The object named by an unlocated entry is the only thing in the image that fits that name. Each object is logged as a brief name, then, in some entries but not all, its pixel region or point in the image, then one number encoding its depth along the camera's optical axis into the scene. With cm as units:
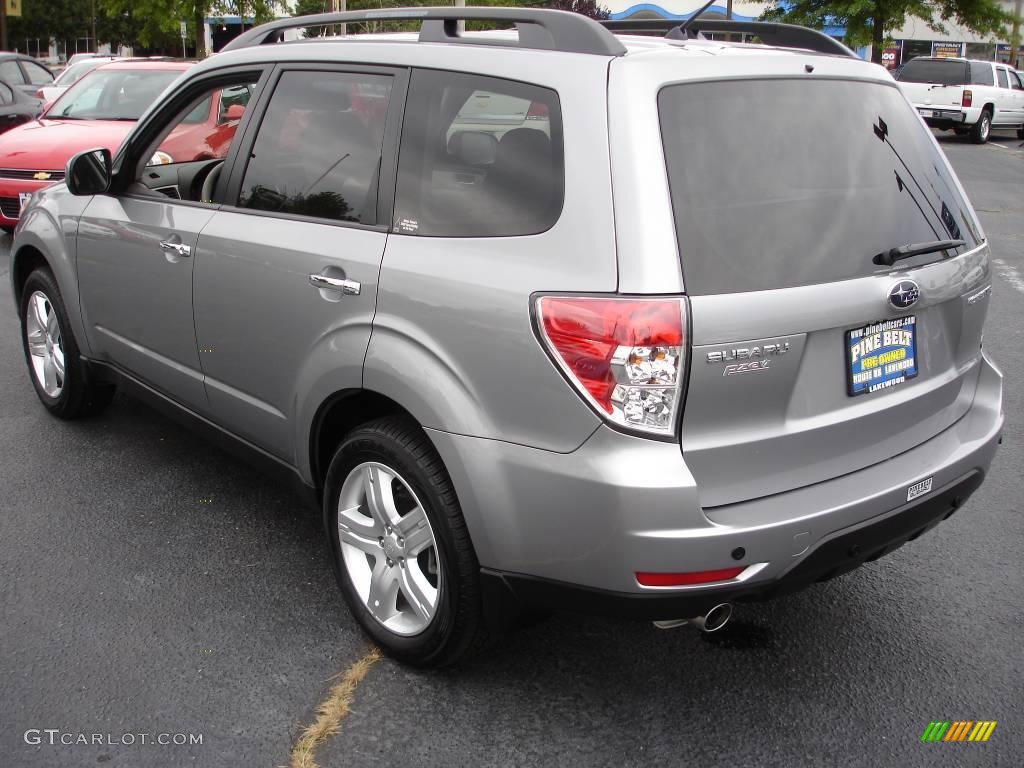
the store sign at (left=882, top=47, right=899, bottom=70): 3865
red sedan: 917
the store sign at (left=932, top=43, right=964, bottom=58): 5750
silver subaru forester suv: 244
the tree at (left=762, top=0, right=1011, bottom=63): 2911
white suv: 2434
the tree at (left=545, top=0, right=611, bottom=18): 4610
